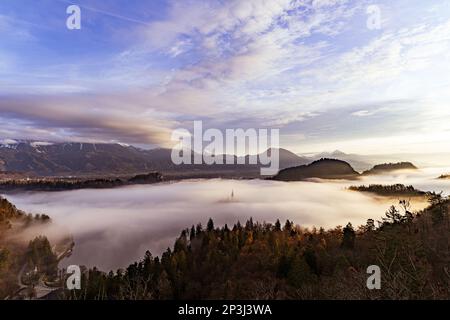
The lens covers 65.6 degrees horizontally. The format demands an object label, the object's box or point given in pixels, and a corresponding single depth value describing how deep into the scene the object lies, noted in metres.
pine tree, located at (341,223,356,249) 64.17
